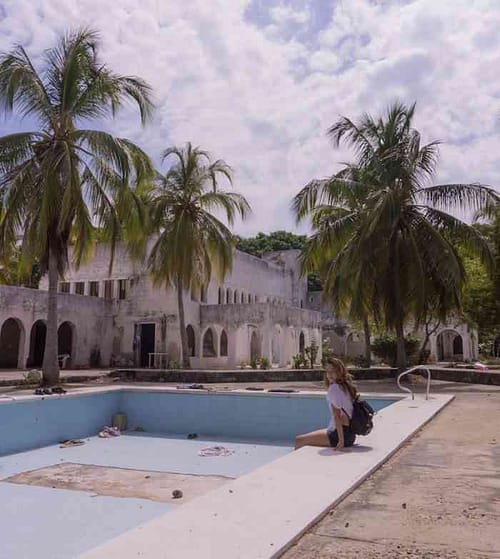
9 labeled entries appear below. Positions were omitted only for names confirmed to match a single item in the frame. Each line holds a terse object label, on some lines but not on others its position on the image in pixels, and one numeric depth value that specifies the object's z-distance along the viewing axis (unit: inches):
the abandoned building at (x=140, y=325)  987.9
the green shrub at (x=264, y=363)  898.7
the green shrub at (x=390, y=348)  1013.8
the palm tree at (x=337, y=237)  663.8
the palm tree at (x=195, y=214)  877.2
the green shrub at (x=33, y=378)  588.8
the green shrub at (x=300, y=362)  858.1
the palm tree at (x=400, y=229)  629.3
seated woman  221.6
